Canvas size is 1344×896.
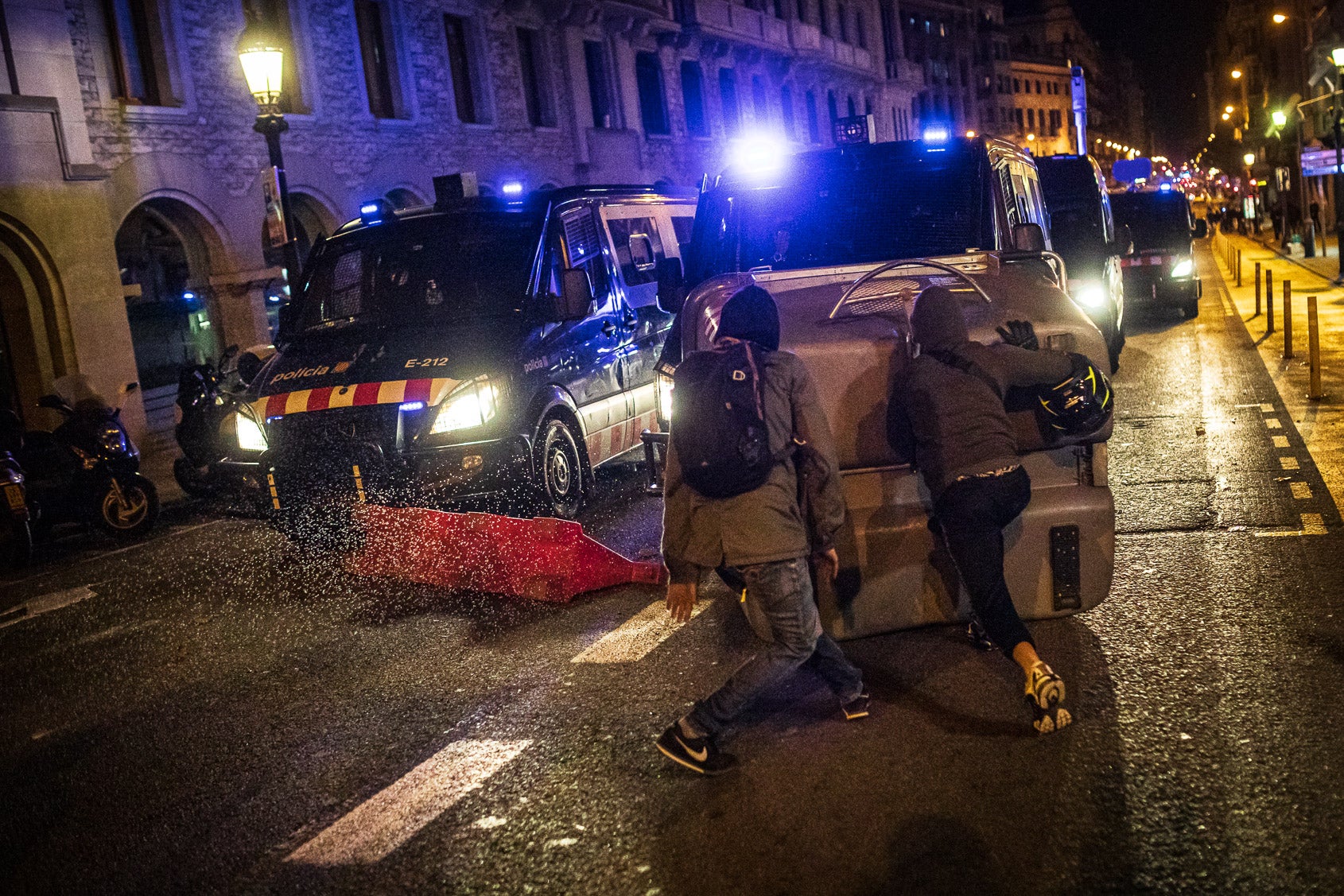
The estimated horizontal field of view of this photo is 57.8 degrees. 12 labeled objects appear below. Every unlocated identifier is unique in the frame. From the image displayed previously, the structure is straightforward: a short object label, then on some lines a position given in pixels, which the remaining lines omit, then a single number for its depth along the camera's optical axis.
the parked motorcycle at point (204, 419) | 12.03
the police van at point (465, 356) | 8.06
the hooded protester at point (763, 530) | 4.08
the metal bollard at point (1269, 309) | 16.34
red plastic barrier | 6.93
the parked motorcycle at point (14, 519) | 9.51
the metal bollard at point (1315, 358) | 11.48
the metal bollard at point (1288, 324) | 13.91
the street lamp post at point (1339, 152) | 24.80
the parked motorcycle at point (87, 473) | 10.29
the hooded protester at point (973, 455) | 4.46
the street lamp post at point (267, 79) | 12.62
